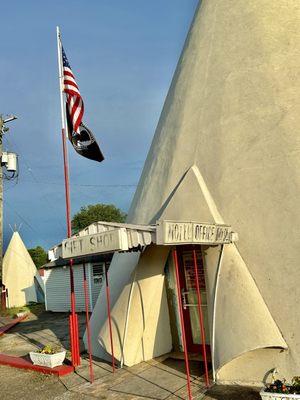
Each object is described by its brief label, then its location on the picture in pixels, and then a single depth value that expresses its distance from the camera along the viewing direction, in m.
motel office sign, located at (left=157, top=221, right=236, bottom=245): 5.16
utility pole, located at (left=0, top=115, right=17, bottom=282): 18.77
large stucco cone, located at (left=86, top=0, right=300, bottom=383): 5.94
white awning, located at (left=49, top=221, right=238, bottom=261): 5.25
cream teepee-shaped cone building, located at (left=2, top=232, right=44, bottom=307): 24.81
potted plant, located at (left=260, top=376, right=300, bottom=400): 4.71
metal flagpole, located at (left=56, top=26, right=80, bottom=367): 8.06
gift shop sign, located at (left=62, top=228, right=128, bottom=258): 5.45
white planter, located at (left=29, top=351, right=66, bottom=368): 8.00
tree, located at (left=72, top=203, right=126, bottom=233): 48.94
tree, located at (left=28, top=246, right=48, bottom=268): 52.31
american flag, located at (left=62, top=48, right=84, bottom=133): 8.16
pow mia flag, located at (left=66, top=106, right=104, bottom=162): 8.30
